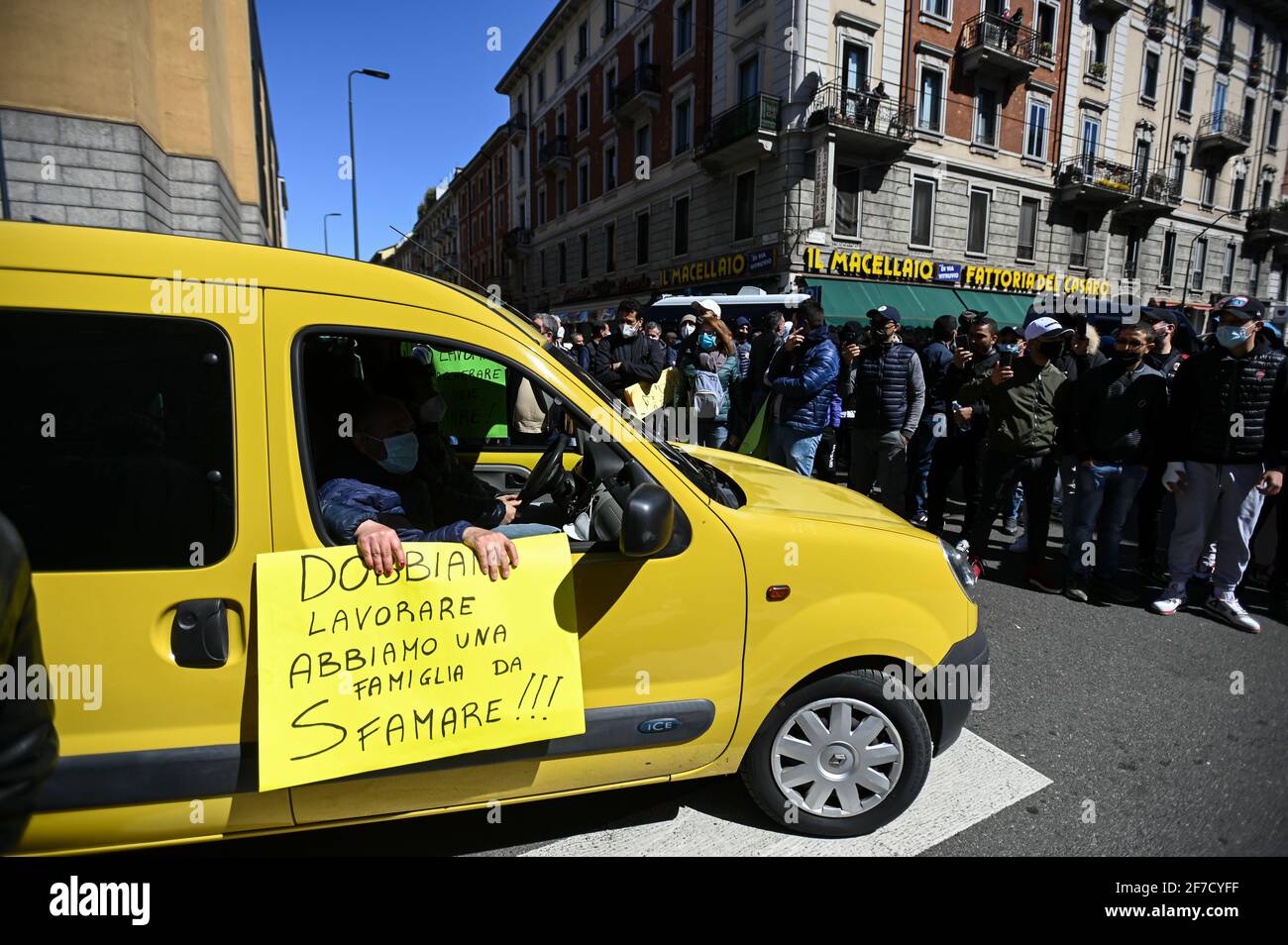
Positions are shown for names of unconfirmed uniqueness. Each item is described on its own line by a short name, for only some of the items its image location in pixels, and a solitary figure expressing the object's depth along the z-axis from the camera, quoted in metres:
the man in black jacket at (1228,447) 4.39
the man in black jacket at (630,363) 7.32
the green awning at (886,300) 19.56
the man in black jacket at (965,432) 5.85
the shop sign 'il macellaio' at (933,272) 20.02
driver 1.88
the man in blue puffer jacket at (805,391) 5.53
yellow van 1.66
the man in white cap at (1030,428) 4.98
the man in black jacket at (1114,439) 4.73
